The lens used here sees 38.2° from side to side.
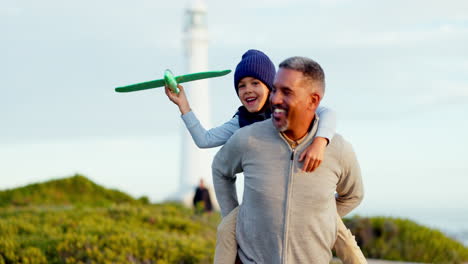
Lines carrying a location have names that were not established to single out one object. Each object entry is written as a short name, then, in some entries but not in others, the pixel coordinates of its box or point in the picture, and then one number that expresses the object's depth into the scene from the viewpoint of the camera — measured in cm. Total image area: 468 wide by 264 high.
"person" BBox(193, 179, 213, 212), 1861
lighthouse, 3222
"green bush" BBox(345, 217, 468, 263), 1204
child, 397
